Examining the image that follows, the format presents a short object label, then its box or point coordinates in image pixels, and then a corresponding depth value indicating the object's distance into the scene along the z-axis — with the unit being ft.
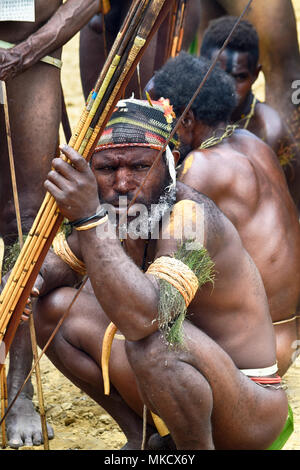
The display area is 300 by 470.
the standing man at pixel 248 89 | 16.17
